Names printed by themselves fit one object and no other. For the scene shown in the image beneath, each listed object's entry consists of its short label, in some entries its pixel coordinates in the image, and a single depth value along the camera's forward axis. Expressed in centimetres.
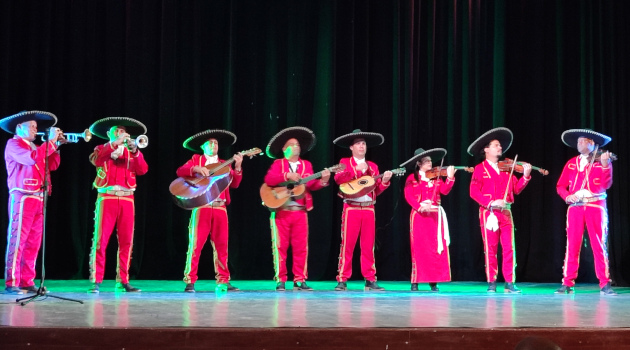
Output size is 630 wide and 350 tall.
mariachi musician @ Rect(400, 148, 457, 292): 872
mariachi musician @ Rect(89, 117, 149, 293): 777
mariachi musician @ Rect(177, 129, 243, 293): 816
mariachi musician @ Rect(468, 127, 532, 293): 842
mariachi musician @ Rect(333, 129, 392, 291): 869
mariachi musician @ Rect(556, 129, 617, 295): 835
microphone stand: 618
